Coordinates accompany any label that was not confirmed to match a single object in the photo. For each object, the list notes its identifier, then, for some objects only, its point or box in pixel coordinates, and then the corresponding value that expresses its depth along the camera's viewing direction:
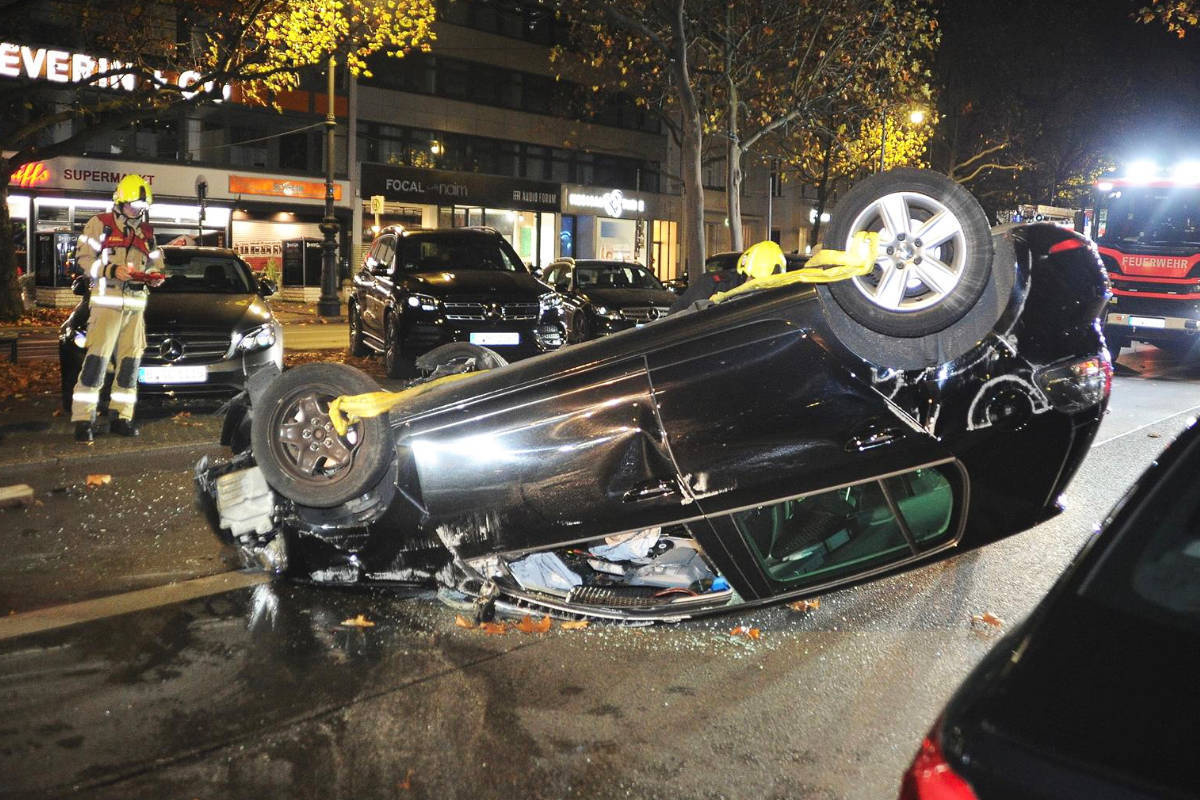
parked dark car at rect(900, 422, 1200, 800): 1.59
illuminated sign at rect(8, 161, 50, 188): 29.89
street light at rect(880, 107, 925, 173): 32.62
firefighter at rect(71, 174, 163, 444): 8.91
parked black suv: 13.22
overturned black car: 3.90
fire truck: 17.84
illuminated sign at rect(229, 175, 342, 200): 36.22
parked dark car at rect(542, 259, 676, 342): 17.74
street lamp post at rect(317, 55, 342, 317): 25.00
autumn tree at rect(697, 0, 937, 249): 23.78
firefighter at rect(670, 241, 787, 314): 4.39
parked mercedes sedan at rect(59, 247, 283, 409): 9.69
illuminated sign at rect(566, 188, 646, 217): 47.62
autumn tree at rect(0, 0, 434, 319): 18.17
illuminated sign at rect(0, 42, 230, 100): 29.59
